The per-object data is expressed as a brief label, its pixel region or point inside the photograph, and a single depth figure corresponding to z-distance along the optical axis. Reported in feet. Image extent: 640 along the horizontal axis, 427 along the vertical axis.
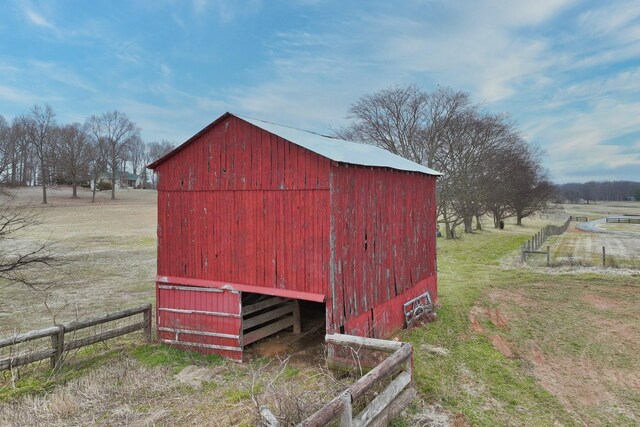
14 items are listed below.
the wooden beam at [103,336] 28.53
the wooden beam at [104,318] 28.44
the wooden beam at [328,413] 13.38
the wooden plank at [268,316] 32.11
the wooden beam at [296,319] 36.76
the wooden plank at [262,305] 31.97
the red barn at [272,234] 27.81
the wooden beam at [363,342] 21.71
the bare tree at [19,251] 35.35
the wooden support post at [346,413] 15.21
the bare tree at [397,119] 108.37
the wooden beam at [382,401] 16.61
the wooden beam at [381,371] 16.46
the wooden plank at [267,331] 32.32
